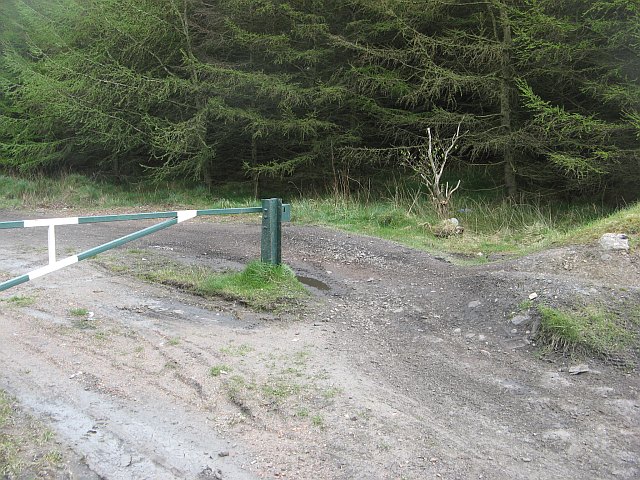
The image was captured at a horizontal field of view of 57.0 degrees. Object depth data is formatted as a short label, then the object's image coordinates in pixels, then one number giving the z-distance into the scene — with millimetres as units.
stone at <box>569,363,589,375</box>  4199
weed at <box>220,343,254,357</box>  4383
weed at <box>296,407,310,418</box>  3480
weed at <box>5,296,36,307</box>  5363
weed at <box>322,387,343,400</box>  3744
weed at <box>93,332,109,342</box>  4582
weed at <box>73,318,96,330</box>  4820
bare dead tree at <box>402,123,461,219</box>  10500
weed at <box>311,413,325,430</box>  3383
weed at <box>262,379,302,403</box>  3703
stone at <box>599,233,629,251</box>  6410
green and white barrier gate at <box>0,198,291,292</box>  3928
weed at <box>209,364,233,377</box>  3998
